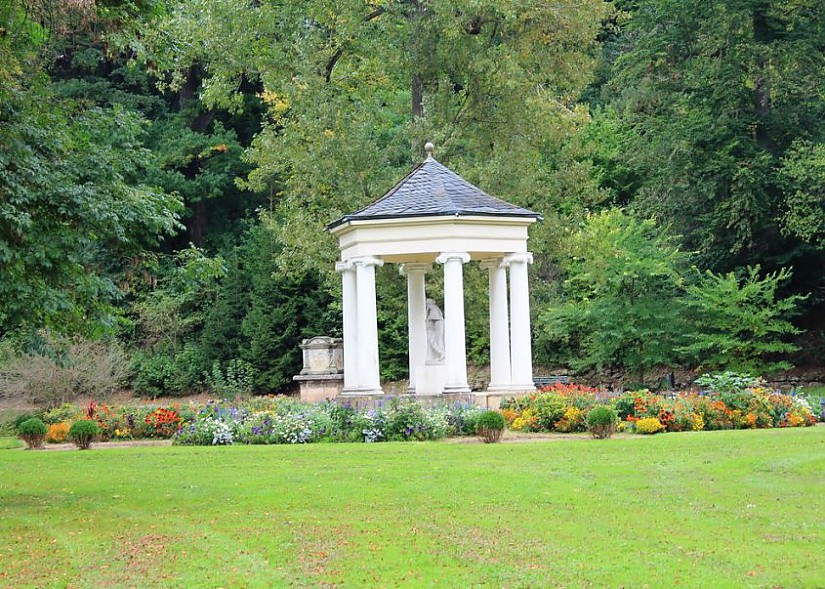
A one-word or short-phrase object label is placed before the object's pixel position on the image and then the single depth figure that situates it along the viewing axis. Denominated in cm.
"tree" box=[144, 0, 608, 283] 3597
